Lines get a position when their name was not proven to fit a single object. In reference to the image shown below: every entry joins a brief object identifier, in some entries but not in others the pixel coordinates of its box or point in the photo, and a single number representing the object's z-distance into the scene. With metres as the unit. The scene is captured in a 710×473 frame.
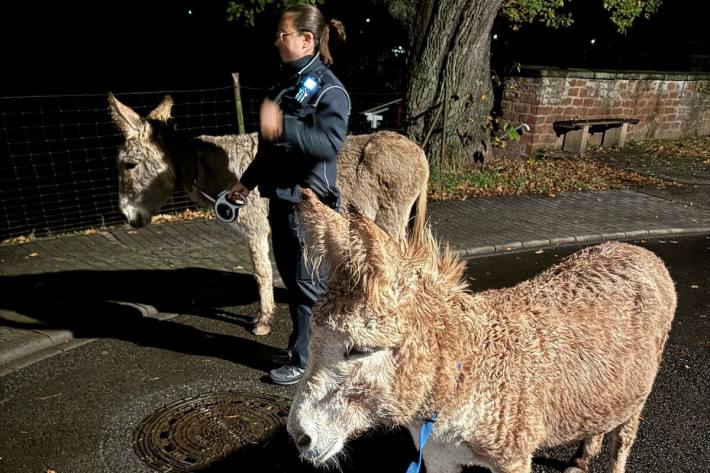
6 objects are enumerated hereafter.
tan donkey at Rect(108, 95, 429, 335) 4.96
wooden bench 14.11
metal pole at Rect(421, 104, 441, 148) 11.41
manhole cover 3.63
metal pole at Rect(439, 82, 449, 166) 11.23
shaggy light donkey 1.92
